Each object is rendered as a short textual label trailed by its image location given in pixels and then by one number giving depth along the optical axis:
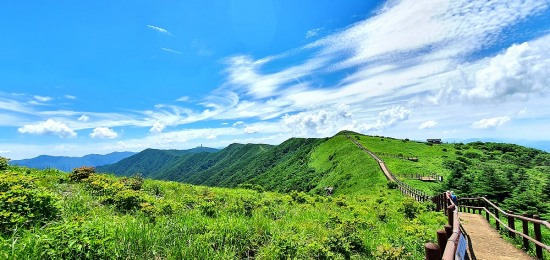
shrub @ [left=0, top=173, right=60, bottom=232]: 7.00
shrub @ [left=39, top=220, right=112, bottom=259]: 5.63
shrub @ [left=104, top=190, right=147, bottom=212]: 11.77
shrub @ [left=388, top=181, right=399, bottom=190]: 47.31
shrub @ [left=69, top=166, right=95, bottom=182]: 17.24
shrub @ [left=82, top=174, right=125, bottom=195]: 13.25
